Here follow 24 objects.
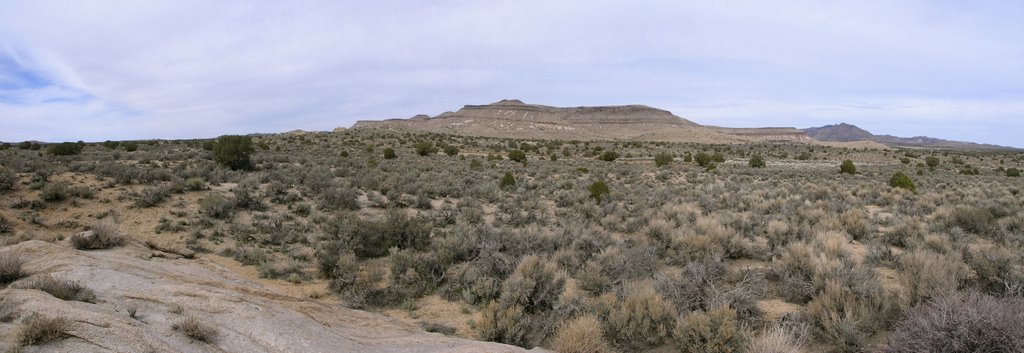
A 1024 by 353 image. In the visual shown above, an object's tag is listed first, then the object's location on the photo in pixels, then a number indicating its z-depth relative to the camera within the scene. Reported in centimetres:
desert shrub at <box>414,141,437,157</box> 3550
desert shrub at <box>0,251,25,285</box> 537
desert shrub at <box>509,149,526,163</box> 3346
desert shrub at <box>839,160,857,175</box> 2788
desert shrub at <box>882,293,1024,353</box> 383
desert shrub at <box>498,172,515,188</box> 1784
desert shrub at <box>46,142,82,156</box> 2238
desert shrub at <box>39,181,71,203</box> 1055
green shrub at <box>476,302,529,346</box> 572
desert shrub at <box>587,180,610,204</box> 1526
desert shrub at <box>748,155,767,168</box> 3181
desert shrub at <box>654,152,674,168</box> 3241
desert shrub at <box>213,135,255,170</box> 1856
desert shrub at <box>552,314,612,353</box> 511
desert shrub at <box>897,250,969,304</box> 554
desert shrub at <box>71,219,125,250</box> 730
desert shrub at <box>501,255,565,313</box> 657
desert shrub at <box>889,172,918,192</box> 1802
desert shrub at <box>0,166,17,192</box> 1084
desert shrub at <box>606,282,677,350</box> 544
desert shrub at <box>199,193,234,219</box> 1090
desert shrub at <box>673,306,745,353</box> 487
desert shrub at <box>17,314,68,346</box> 358
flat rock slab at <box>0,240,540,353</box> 407
